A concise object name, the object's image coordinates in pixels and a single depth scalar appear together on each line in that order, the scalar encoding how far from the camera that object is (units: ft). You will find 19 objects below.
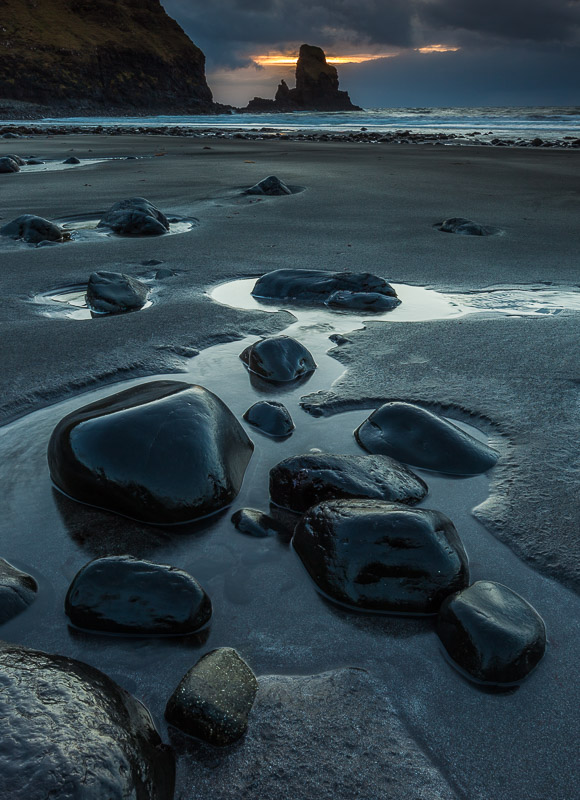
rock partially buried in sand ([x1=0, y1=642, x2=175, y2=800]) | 2.76
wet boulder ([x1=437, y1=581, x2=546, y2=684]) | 3.82
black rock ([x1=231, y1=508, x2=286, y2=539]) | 5.18
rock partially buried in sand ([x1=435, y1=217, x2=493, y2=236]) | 16.78
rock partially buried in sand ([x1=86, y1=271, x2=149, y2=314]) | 10.63
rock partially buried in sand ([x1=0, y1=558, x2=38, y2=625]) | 4.23
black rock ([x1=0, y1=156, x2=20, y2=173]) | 30.91
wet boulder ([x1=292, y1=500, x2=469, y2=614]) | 4.40
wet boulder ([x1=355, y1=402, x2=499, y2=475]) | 6.10
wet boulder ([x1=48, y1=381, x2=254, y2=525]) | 5.33
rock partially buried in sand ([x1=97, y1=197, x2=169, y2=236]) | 16.61
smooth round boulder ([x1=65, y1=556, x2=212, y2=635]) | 4.12
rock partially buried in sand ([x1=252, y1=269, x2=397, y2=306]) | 11.61
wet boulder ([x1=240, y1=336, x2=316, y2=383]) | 8.07
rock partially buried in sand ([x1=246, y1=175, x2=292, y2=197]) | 22.98
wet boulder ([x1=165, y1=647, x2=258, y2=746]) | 3.39
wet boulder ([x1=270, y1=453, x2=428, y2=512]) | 5.36
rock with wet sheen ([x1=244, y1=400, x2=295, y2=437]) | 6.74
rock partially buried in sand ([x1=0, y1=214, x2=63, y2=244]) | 15.67
